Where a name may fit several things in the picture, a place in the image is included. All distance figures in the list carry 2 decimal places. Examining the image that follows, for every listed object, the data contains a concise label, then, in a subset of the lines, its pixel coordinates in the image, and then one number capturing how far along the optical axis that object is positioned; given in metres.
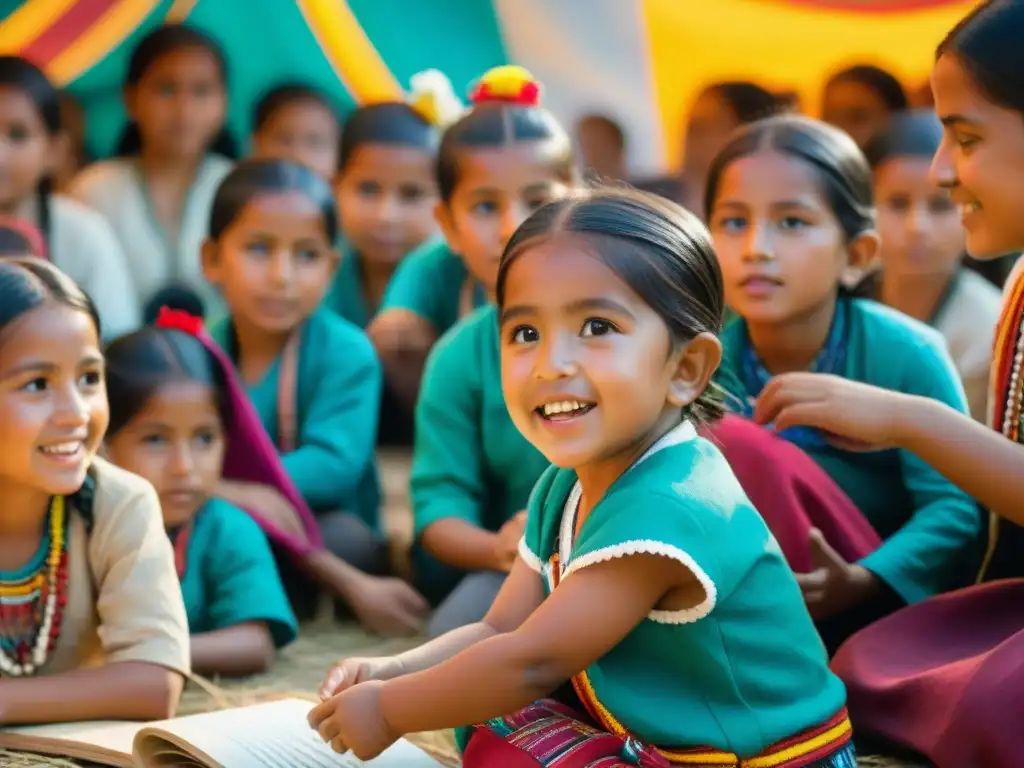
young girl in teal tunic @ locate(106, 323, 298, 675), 2.76
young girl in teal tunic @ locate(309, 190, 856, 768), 2.22
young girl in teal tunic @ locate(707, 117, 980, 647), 2.68
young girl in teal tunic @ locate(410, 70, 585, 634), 2.81
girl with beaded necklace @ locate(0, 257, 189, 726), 2.46
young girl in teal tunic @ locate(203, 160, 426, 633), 3.04
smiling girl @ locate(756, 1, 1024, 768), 2.39
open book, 2.32
